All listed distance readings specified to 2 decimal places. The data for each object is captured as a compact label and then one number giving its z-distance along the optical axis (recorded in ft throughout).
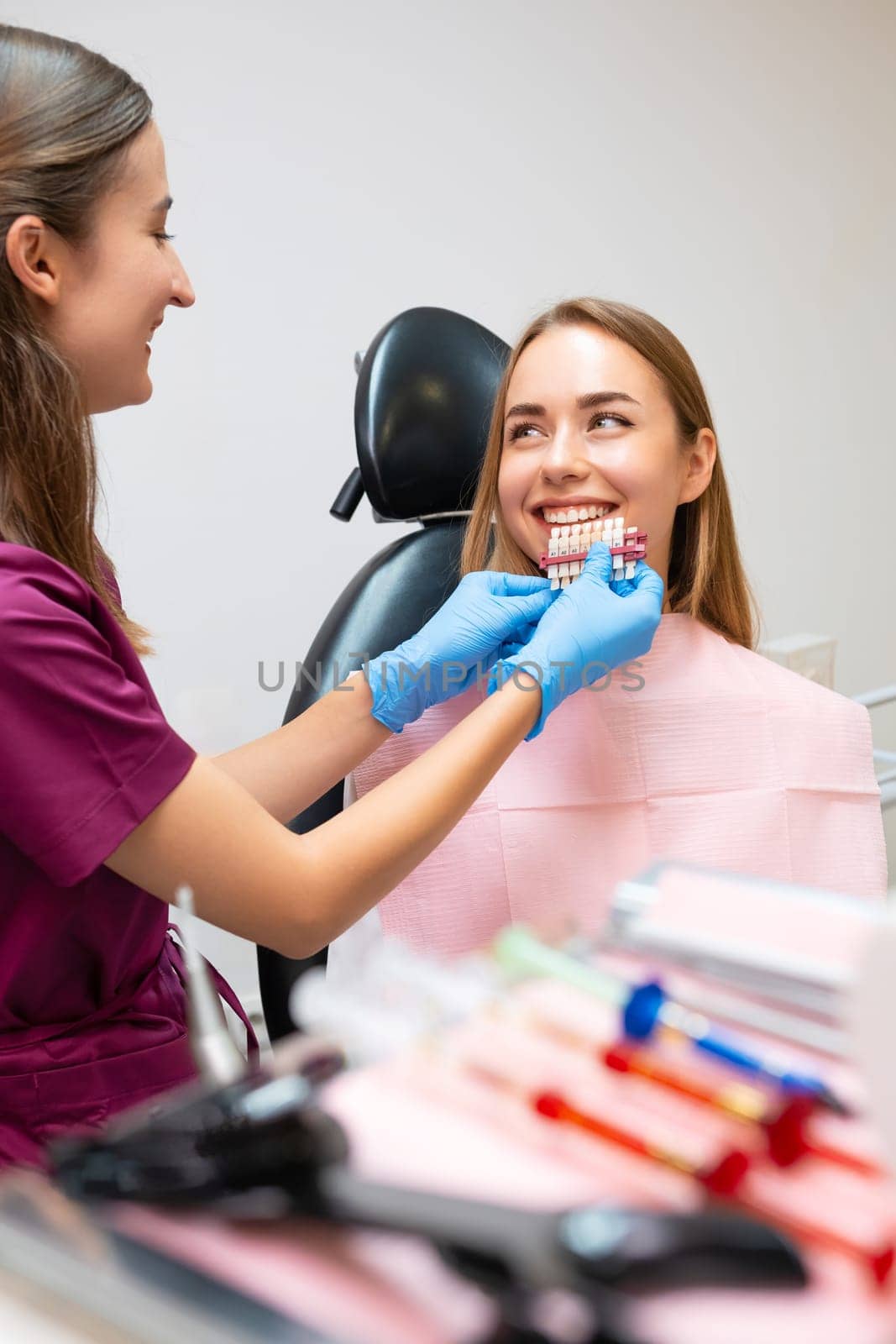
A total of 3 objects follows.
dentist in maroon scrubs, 3.16
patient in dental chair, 4.67
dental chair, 5.32
